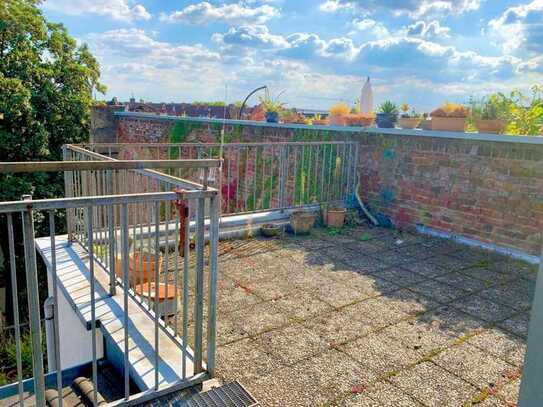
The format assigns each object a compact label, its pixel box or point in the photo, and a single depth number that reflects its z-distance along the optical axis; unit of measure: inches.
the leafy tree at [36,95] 360.5
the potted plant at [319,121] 287.1
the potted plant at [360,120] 247.1
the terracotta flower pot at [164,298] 112.1
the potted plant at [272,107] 314.2
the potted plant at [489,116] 192.9
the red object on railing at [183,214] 82.7
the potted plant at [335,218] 217.3
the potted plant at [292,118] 308.3
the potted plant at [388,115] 234.1
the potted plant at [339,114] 262.0
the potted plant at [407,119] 231.8
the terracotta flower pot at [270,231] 196.1
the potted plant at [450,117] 204.1
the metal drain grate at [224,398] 81.7
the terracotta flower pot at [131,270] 127.3
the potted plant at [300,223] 203.0
